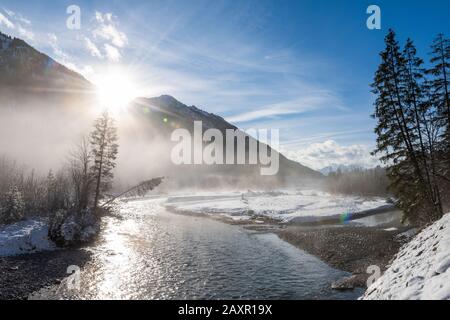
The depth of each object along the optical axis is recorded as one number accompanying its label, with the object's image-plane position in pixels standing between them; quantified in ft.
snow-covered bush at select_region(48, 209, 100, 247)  93.66
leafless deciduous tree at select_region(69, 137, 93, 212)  129.70
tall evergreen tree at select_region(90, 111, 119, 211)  149.28
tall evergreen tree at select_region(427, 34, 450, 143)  77.51
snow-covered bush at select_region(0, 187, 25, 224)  96.44
